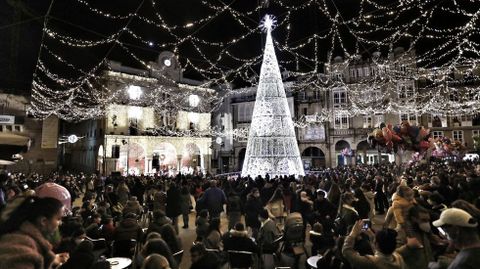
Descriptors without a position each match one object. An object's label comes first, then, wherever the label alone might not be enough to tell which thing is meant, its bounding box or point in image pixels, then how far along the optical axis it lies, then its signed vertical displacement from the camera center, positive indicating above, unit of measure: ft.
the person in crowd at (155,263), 10.98 -3.69
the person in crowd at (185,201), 30.76 -4.00
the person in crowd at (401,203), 15.09 -2.26
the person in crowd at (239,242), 16.10 -4.33
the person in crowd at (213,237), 16.89 -4.28
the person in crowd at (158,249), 13.10 -3.79
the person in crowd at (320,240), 16.40 -4.44
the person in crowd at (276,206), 25.48 -3.83
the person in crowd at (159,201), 28.35 -3.67
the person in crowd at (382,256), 9.62 -3.17
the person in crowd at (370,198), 27.02 -3.48
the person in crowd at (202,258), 12.04 -3.91
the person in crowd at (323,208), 21.97 -3.65
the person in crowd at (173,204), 29.27 -4.09
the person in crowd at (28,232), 8.03 -1.91
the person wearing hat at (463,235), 7.52 -2.07
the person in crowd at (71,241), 15.07 -3.95
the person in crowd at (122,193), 31.32 -3.24
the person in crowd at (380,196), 36.22 -4.48
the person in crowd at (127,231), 17.02 -3.89
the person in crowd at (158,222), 16.72 -3.37
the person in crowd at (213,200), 28.43 -3.62
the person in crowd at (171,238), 15.90 -4.04
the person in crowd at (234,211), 24.71 -4.07
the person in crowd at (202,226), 18.33 -3.95
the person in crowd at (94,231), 18.21 -4.12
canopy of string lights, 93.86 +27.66
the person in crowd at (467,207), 12.29 -2.04
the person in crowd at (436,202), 21.04 -3.22
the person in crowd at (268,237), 18.22 -4.69
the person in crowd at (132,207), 22.43 -3.35
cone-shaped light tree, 48.08 +5.00
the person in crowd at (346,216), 19.58 -3.67
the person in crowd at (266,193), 31.99 -3.38
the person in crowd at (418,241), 11.22 -3.32
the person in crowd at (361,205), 24.48 -3.68
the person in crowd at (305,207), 24.51 -3.81
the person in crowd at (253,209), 24.42 -3.90
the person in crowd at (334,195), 26.71 -3.09
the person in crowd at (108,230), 18.06 -4.07
